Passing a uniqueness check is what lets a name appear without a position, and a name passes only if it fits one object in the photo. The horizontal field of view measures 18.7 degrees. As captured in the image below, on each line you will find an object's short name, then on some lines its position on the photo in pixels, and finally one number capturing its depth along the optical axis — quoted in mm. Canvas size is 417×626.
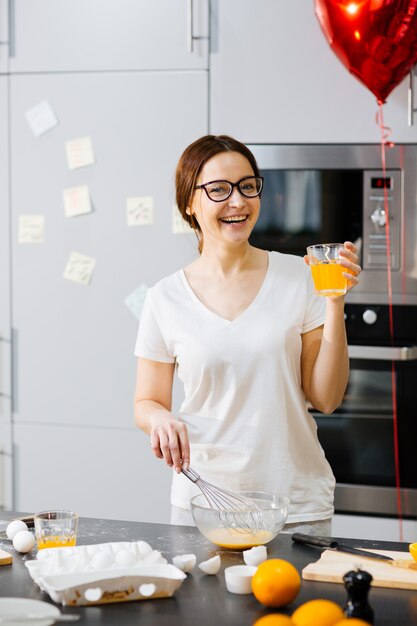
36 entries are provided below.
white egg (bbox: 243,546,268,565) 1971
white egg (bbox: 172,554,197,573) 1959
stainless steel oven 3140
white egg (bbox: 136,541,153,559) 1951
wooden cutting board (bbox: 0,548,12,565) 2018
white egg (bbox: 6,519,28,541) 2135
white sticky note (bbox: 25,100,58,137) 3338
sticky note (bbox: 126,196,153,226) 3285
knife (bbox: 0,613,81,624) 1750
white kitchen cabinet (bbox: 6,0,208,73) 3227
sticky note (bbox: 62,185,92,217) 3323
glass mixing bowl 2050
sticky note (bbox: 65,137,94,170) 3314
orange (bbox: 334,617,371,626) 1640
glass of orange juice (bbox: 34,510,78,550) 2042
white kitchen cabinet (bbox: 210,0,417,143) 3145
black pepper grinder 1756
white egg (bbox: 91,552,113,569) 1901
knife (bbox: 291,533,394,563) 1999
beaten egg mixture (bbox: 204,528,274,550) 2052
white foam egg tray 1851
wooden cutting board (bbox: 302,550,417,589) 1914
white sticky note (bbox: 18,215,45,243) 3370
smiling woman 2395
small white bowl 1883
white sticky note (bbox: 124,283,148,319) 3294
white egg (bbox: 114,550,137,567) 1905
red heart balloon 2619
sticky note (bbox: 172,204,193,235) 3263
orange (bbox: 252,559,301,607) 1827
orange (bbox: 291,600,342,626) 1693
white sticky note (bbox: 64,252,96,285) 3334
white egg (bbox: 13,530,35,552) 2063
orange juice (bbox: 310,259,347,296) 2227
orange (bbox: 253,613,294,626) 1660
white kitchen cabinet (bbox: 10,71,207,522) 3272
